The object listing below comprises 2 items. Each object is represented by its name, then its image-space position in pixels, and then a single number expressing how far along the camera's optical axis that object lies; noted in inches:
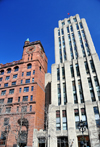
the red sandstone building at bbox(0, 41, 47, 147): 1386.6
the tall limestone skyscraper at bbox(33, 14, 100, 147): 1261.1
